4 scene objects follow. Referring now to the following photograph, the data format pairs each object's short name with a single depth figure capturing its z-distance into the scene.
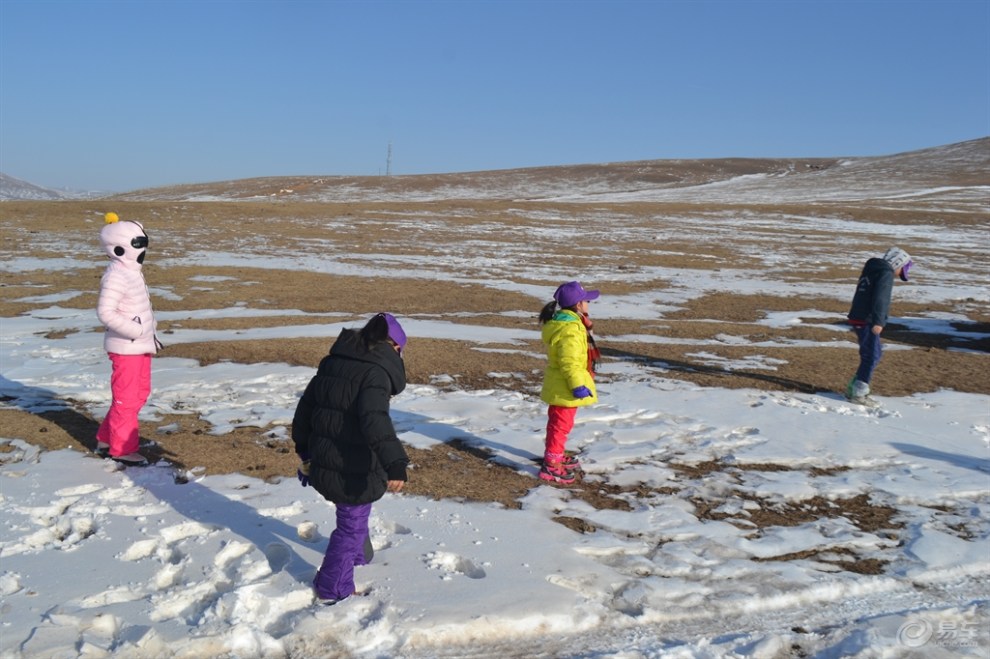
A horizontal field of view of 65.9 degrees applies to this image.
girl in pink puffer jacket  6.12
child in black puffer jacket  4.13
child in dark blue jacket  9.23
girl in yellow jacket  6.21
